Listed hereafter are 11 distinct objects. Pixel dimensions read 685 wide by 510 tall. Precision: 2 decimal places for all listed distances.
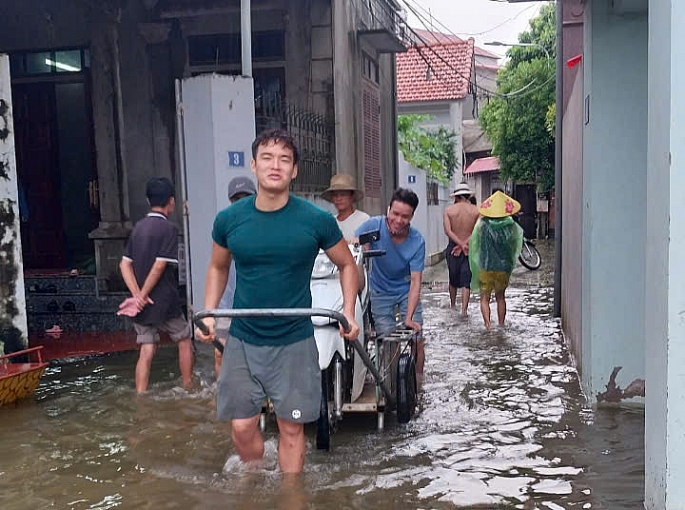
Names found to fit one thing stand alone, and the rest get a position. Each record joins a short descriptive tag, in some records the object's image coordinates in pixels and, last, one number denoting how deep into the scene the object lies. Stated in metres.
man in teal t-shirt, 3.70
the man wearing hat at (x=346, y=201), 6.17
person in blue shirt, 5.74
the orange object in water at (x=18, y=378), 5.70
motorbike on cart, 4.58
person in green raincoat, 8.95
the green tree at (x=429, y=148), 21.28
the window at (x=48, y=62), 10.51
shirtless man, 10.23
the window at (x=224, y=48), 10.83
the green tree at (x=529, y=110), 22.83
